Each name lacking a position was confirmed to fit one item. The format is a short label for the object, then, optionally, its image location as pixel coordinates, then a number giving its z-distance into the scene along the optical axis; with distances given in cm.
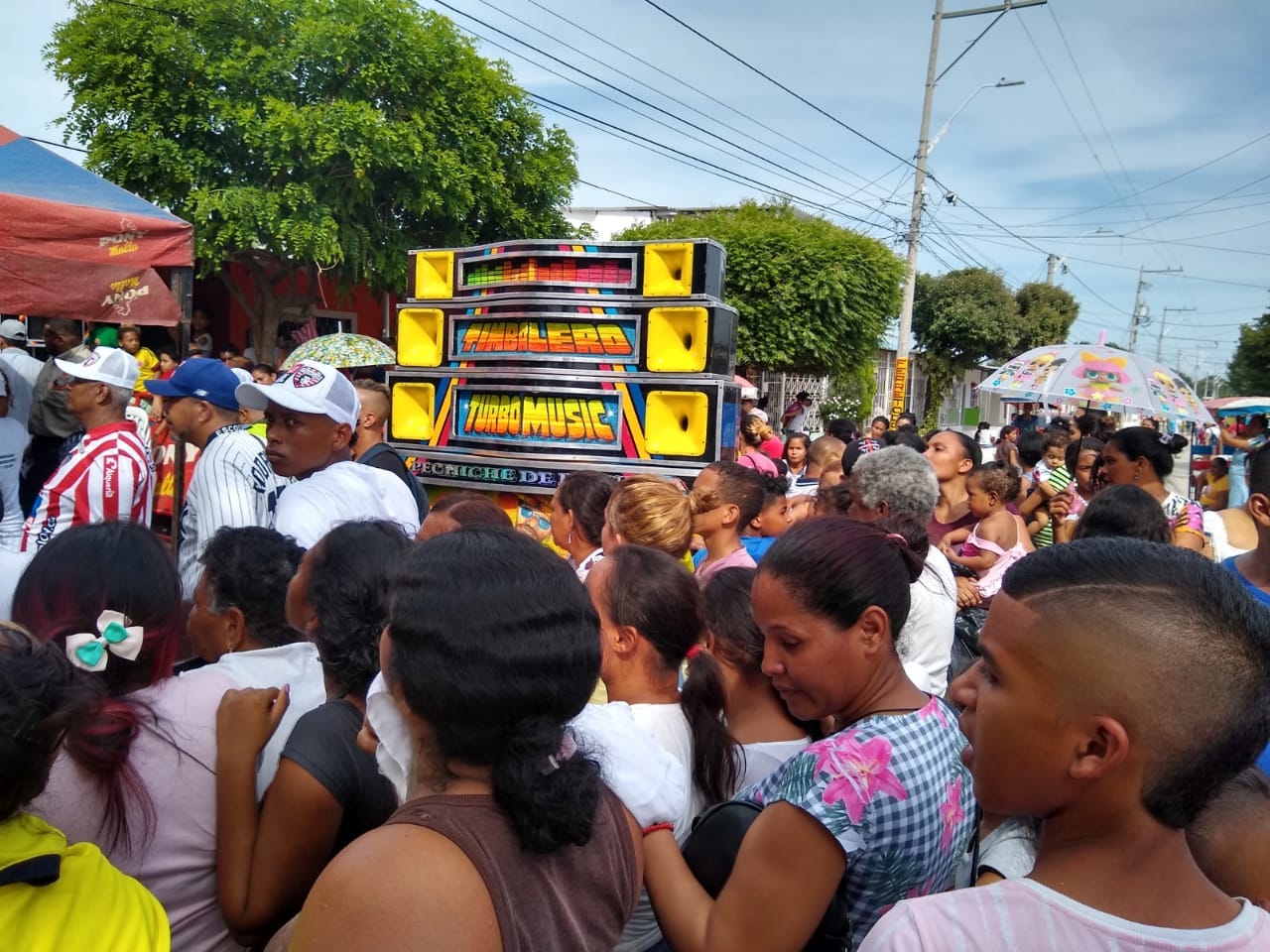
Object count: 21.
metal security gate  2175
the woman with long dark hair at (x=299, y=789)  167
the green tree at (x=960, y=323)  3089
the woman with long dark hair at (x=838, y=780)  144
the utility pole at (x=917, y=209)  1614
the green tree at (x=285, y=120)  1445
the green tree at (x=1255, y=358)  2766
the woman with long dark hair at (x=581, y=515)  362
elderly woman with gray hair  280
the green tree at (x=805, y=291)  1697
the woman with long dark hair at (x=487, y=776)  107
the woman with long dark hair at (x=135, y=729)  154
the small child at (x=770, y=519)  444
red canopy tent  359
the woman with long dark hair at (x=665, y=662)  201
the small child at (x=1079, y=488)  575
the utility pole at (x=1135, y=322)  5434
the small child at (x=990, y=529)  434
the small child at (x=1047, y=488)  627
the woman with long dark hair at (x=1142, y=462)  445
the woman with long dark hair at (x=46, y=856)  114
